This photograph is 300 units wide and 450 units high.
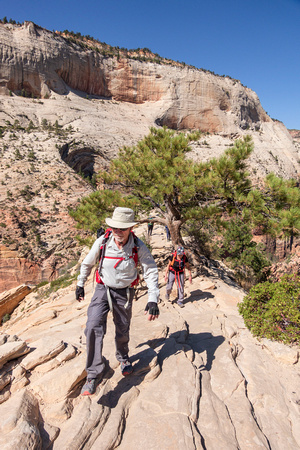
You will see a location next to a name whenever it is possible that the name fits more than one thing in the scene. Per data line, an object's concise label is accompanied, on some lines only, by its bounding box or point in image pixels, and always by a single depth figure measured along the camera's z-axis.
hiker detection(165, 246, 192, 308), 5.90
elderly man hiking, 2.69
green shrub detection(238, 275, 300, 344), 4.18
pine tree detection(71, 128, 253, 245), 6.87
